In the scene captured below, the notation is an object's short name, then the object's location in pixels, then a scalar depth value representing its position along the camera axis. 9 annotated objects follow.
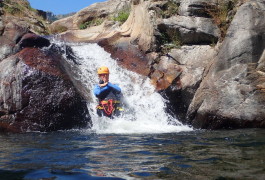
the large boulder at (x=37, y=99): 8.95
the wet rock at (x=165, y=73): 10.38
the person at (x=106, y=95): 9.22
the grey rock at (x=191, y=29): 11.27
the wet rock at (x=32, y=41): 10.22
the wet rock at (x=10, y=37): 10.09
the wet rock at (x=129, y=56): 11.29
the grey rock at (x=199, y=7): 11.63
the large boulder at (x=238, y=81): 8.56
